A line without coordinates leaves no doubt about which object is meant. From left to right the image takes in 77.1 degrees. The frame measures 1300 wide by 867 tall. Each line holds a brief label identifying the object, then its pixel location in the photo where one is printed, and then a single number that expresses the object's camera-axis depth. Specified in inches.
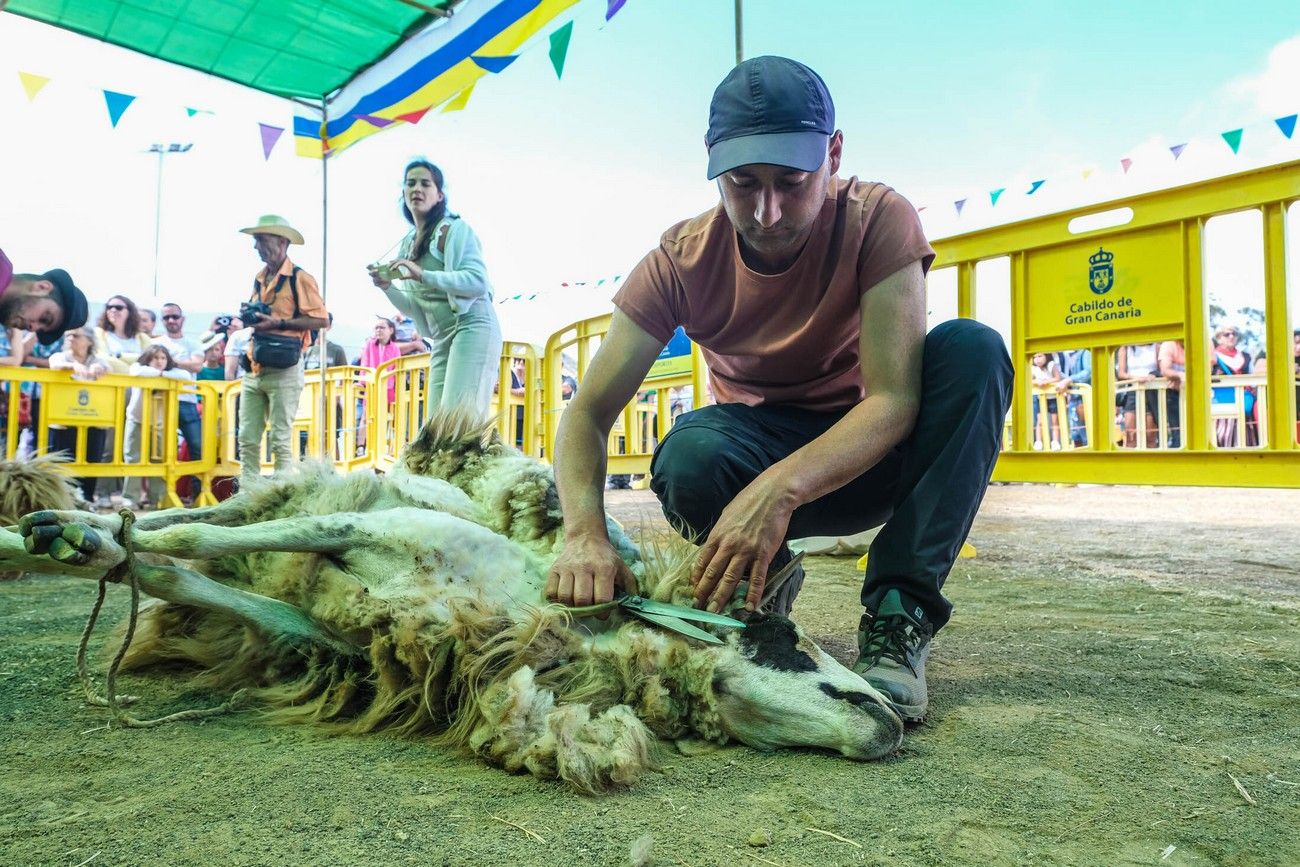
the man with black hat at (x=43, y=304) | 159.0
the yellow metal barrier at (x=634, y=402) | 217.8
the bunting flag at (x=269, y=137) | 233.9
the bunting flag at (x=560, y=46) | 181.9
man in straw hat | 200.1
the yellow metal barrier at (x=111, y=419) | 246.2
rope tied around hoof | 60.6
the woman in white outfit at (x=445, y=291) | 172.2
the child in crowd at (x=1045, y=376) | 323.6
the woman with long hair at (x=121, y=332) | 278.4
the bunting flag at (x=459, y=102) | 219.8
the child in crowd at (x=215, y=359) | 311.6
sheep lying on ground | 55.2
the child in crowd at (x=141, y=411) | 267.4
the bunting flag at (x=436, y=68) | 196.5
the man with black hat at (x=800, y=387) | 64.0
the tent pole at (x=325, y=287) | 239.1
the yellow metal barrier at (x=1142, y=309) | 126.0
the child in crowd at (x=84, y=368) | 252.2
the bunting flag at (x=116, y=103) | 200.4
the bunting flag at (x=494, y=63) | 204.5
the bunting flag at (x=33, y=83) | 187.3
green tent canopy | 198.5
